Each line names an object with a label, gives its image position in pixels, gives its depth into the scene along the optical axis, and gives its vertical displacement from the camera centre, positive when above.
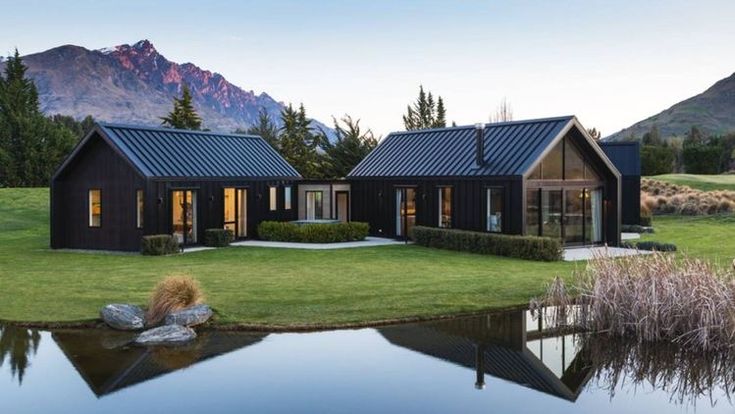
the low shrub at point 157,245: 21.03 -1.54
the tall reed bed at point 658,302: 9.38 -1.60
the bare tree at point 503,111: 67.15 +7.99
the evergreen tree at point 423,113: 52.78 +6.14
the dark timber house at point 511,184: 21.72 +0.28
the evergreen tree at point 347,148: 40.06 +2.66
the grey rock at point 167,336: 9.98 -2.06
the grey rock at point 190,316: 10.59 -1.89
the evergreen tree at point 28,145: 45.12 +3.37
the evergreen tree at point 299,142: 42.62 +3.30
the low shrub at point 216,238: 23.50 -1.49
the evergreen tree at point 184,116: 45.12 +5.17
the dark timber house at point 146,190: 21.88 +0.16
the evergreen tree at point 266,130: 48.46 +4.82
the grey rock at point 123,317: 10.64 -1.90
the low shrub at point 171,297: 10.91 -1.66
